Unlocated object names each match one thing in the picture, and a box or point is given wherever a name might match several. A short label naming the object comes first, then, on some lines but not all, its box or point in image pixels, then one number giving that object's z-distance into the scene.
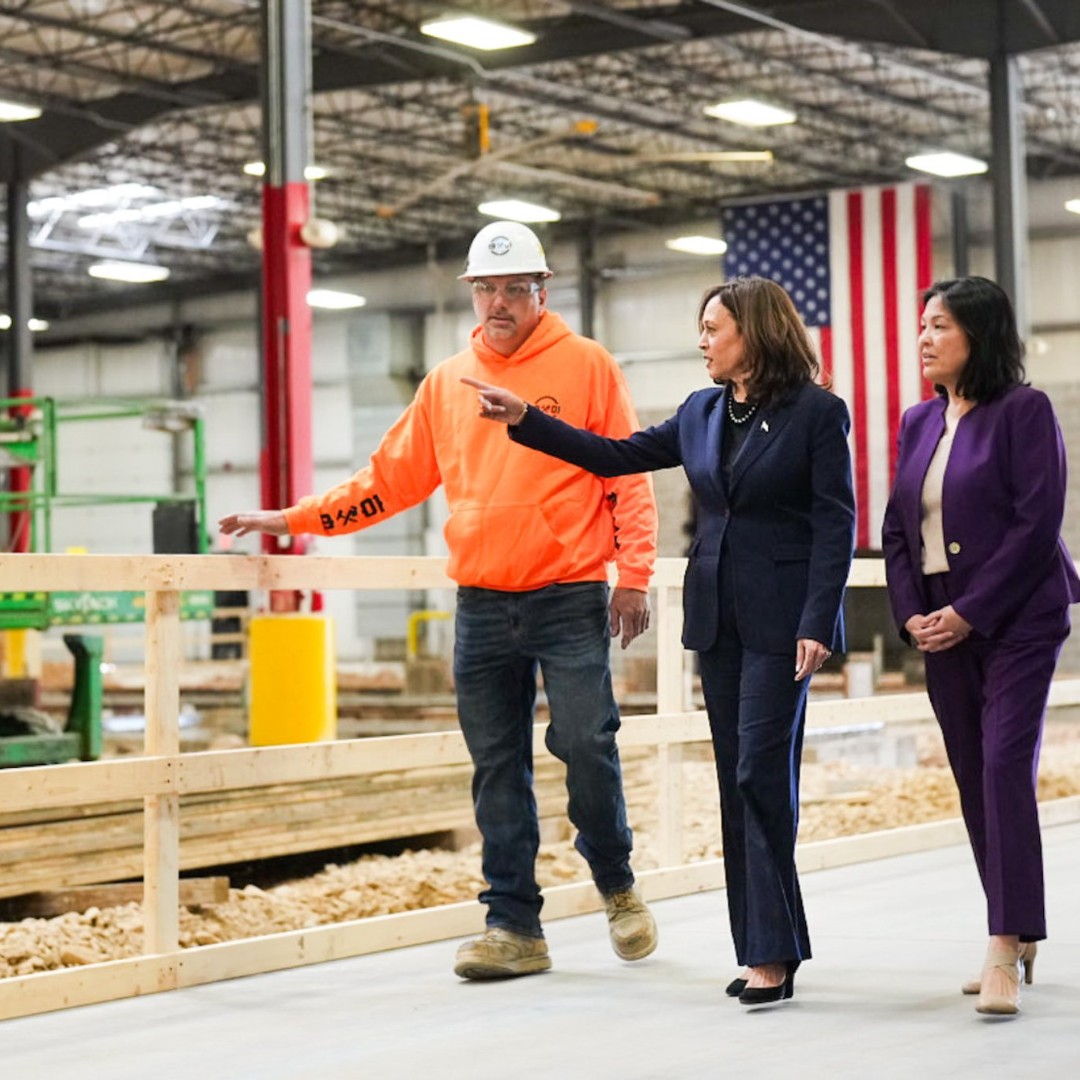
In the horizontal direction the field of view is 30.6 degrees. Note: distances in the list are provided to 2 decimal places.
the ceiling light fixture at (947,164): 26.52
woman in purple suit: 4.29
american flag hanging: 18.53
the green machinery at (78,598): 11.41
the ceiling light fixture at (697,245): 31.95
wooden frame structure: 4.61
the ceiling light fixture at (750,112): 23.70
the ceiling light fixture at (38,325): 39.31
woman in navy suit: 4.30
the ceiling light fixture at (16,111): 21.53
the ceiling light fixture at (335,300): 35.19
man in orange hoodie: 4.80
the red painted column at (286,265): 13.46
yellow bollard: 12.98
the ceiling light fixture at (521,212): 29.53
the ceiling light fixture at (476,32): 19.20
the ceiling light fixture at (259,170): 27.14
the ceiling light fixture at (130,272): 34.22
